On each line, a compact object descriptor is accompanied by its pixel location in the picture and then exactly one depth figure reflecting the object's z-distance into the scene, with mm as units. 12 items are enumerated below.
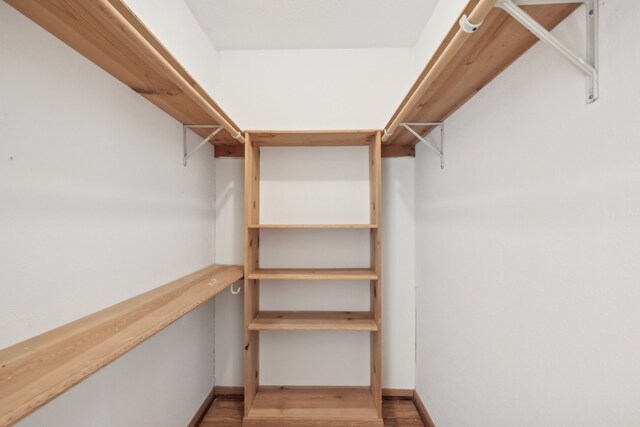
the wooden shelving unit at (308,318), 1748
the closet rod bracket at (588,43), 694
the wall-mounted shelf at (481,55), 789
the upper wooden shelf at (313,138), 1751
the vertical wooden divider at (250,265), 1789
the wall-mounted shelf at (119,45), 707
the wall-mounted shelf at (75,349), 554
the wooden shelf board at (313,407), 1736
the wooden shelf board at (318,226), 1733
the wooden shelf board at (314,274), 1736
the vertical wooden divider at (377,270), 1747
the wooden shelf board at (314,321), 1761
